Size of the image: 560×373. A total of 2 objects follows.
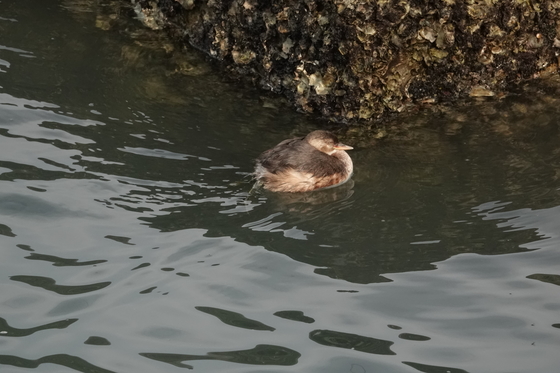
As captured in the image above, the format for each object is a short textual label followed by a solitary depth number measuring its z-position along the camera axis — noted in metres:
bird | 13.61
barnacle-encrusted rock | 14.96
